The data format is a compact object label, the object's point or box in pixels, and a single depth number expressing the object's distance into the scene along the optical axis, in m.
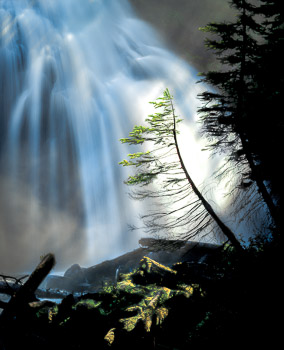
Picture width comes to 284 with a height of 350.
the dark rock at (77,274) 22.14
